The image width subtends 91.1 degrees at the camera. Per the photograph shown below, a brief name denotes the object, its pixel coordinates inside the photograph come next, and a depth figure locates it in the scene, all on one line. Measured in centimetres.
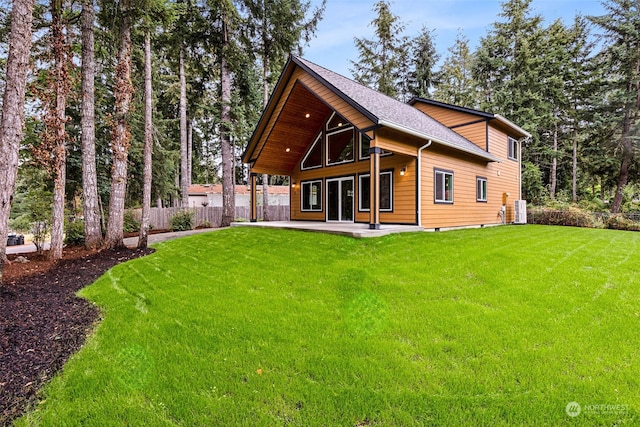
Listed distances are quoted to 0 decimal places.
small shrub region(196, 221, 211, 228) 1540
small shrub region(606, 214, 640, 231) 1374
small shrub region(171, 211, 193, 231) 1426
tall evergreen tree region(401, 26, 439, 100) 2255
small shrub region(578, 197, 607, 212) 1780
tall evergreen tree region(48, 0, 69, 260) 727
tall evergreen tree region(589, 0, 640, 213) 1708
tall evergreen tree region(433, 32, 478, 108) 2327
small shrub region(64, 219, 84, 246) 955
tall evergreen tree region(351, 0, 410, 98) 2089
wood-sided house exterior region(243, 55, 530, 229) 872
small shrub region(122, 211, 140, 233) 1333
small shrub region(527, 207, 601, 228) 1452
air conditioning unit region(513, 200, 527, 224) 1367
